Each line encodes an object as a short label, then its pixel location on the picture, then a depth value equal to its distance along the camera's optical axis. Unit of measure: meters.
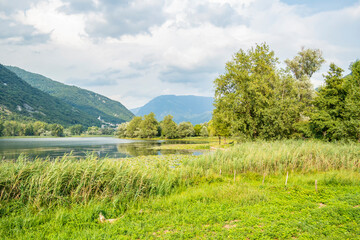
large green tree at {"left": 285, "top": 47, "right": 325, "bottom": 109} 41.56
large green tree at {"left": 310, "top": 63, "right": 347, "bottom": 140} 24.21
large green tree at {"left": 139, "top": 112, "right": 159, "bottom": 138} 101.50
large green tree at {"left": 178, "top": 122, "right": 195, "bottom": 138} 99.26
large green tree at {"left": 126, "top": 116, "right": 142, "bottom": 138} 111.59
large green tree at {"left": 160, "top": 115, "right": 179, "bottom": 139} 96.94
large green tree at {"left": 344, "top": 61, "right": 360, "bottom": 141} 21.57
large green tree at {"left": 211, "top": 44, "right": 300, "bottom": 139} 27.78
